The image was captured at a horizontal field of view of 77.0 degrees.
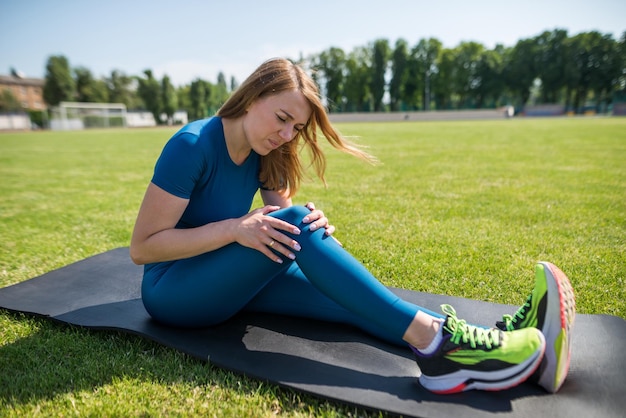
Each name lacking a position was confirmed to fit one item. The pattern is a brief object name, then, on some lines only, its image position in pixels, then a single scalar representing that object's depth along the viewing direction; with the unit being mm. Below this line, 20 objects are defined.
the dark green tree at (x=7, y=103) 54116
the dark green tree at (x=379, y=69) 67250
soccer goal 45188
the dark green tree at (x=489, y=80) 64000
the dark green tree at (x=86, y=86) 64125
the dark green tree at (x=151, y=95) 65375
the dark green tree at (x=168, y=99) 66188
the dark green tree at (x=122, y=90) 73312
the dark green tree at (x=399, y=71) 67500
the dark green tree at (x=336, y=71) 69175
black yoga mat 1549
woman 1590
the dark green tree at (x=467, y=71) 65688
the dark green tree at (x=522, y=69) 61406
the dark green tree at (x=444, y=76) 66750
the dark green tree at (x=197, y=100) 70188
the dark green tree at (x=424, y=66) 67500
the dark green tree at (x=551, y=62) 59281
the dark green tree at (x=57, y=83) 58594
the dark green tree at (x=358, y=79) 68562
